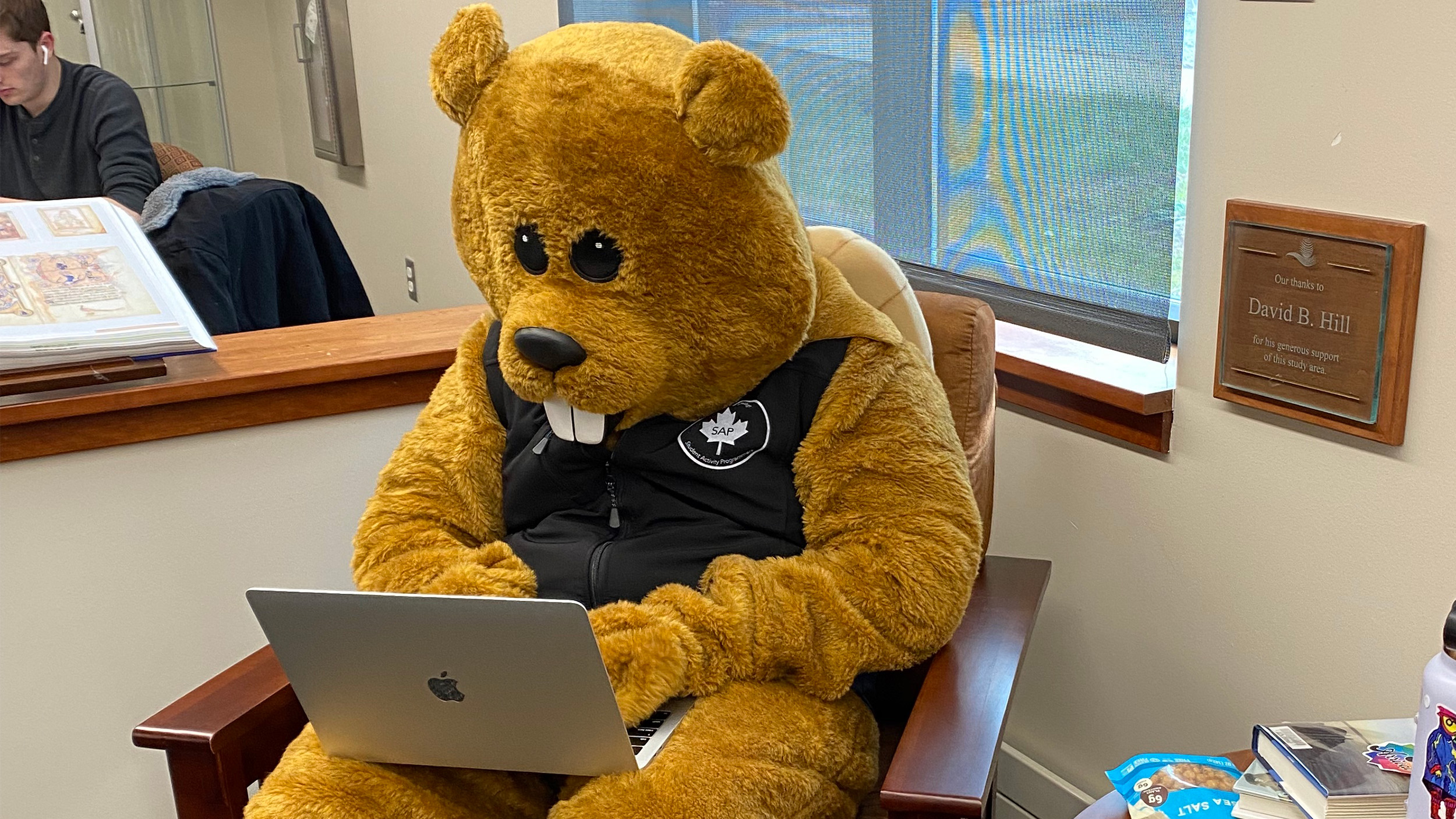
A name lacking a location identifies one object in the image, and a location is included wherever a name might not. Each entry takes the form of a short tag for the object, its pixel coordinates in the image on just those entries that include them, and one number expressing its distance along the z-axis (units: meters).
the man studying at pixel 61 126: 2.40
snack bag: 0.96
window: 1.40
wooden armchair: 1.03
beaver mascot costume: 1.11
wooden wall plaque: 1.09
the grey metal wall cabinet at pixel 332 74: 3.84
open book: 1.41
